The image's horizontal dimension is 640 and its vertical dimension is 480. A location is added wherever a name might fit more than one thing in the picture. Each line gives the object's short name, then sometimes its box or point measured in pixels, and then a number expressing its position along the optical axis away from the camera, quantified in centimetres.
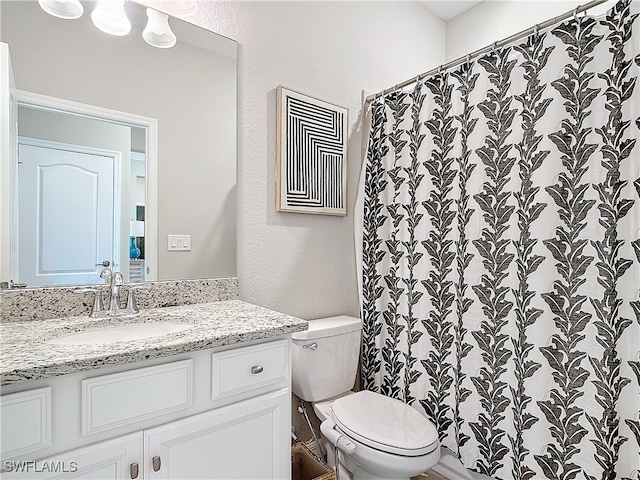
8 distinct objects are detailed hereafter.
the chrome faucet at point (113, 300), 130
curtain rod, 125
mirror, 126
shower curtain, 118
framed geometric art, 178
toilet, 134
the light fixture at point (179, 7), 148
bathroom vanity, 83
